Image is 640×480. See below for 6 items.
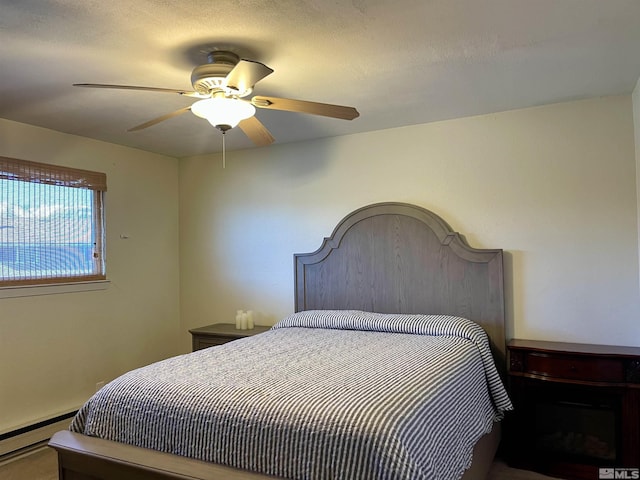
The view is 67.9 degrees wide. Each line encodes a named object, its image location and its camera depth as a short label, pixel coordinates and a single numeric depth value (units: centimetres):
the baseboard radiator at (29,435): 314
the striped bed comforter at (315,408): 158
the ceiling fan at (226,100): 213
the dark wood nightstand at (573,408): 266
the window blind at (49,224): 325
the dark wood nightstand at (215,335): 377
